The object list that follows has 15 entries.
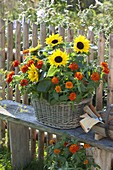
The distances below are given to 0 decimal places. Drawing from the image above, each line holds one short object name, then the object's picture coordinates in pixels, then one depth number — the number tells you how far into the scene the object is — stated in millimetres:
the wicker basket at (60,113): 2832
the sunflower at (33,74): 2797
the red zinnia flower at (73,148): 2751
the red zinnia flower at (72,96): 2729
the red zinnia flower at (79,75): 2719
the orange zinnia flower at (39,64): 2822
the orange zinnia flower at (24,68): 2861
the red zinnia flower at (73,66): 2758
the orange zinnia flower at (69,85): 2725
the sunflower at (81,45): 2736
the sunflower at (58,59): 2691
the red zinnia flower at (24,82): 2873
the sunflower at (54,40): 2855
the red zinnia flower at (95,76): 2766
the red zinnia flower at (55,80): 2732
